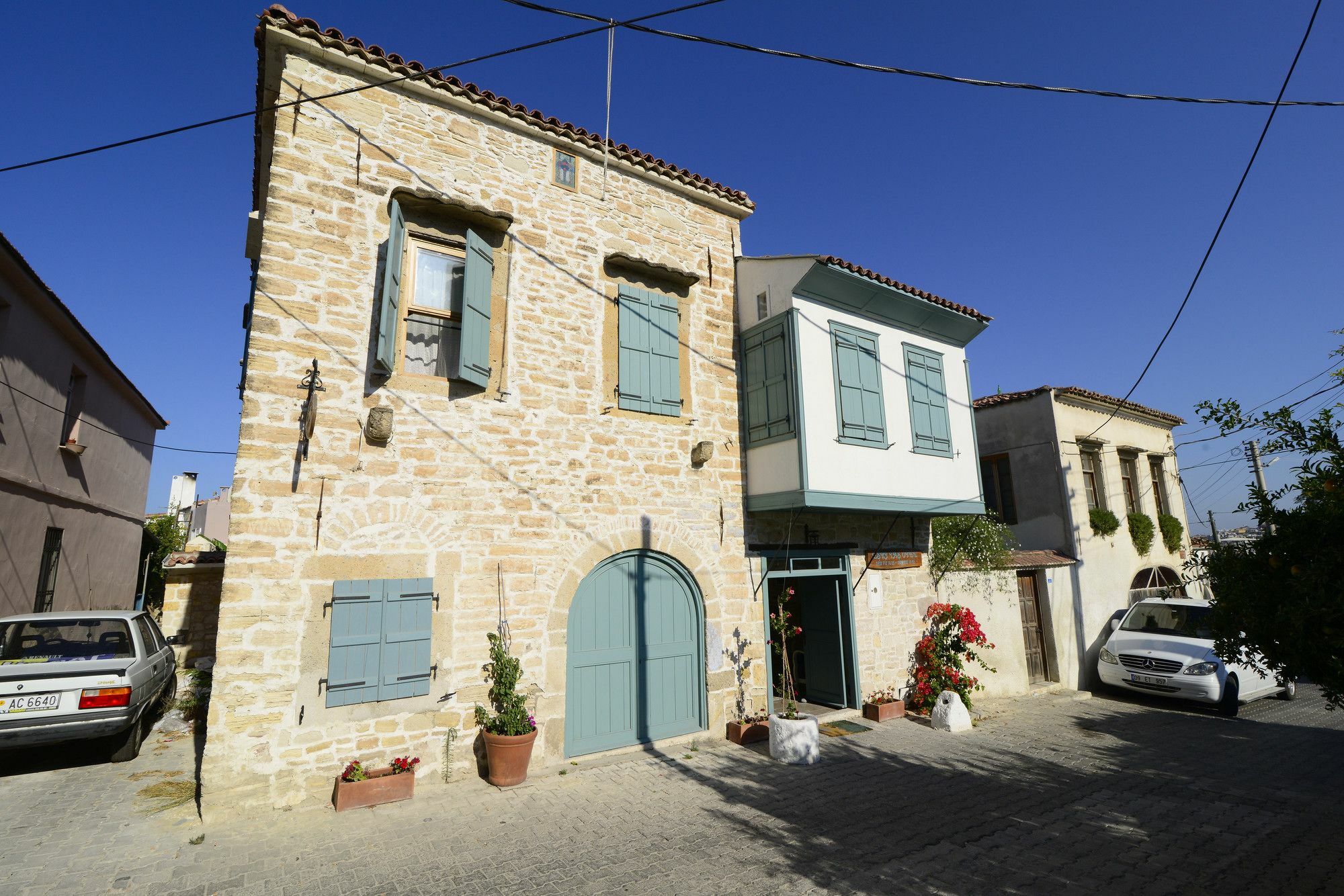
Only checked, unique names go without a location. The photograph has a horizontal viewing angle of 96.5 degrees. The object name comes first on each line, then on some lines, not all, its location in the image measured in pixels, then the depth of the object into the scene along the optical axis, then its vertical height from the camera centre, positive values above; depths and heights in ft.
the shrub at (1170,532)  49.39 +2.29
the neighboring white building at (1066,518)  35.65 +3.19
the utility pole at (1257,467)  55.77 +8.78
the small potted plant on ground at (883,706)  27.91 -6.49
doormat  26.20 -7.08
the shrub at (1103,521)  42.78 +2.82
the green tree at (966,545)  32.35 +1.01
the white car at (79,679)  17.98 -3.09
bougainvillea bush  29.09 -4.40
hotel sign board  29.55 +0.27
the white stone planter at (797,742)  22.34 -6.41
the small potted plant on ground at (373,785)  16.98 -5.94
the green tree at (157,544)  59.98 +3.48
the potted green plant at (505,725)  18.85 -4.85
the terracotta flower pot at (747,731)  24.29 -6.57
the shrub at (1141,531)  46.29 +2.24
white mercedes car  31.78 -5.50
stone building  17.66 +4.21
